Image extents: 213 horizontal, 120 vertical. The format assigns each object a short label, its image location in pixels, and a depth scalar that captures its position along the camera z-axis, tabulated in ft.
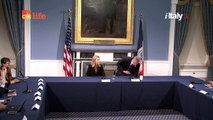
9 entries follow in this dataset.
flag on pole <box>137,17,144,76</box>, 22.22
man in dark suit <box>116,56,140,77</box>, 19.42
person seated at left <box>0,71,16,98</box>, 12.55
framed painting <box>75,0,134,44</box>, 22.13
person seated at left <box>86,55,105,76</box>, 18.62
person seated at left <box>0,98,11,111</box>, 9.84
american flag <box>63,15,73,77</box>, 21.61
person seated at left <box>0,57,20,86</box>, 14.96
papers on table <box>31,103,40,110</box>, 10.37
